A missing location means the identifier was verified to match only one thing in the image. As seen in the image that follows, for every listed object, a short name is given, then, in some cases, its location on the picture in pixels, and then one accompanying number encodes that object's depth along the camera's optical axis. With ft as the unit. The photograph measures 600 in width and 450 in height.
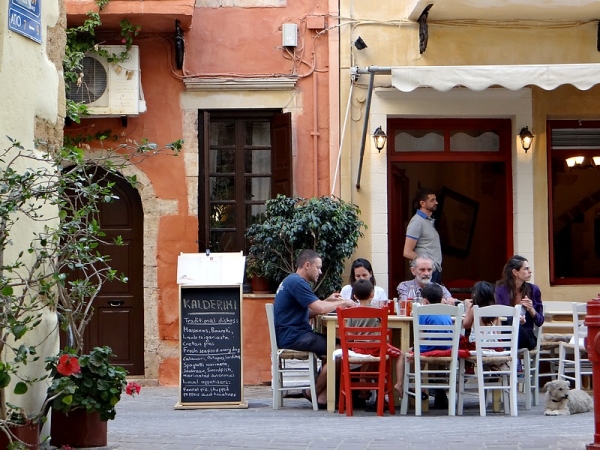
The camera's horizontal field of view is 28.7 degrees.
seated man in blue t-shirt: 35.70
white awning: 39.27
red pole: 23.62
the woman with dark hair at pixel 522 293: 36.55
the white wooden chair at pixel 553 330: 40.79
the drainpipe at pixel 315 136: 45.60
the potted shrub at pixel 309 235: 42.37
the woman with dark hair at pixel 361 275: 39.73
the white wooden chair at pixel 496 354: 33.81
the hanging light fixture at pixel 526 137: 45.44
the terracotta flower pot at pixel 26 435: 22.08
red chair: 33.55
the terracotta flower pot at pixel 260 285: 44.55
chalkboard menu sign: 36.52
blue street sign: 24.31
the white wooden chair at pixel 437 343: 33.37
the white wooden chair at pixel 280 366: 35.45
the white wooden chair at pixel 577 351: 37.50
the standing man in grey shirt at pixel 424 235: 43.70
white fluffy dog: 33.71
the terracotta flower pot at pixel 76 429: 24.48
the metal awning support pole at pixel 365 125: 42.11
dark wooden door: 46.29
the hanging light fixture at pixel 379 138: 44.62
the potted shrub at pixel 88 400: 24.17
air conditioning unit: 44.32
